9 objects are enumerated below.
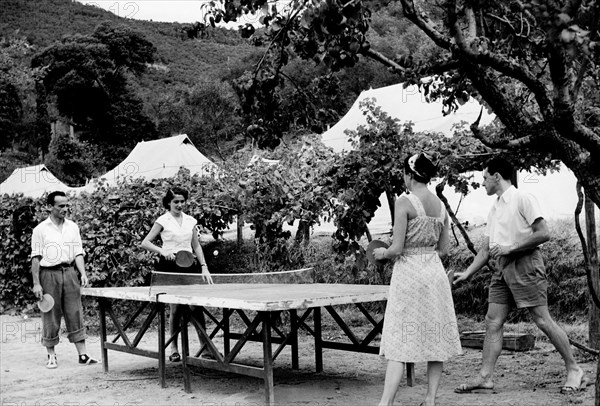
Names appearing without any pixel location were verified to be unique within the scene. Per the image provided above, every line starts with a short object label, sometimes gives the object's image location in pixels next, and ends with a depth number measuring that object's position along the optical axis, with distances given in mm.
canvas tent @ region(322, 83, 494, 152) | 13617
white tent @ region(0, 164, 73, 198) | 28764
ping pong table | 5469
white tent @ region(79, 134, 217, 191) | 25438
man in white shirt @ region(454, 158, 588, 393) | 5664
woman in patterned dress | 5148
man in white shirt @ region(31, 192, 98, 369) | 7977
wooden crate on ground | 7684
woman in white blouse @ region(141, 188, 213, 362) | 7879
